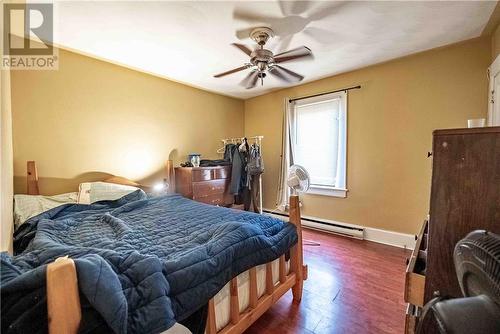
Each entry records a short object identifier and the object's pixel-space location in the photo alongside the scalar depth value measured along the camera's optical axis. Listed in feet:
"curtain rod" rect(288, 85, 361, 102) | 9.41
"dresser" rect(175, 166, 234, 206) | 9.67
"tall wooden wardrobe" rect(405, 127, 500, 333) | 2.52
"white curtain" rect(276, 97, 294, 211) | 11.58
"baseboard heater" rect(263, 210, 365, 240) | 9.31
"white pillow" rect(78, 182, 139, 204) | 7.09
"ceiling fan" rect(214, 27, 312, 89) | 5.83
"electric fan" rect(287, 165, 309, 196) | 8.41
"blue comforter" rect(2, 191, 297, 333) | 2.26
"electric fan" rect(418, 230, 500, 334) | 1.44
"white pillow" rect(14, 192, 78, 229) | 5.67
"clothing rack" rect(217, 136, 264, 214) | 11.59
